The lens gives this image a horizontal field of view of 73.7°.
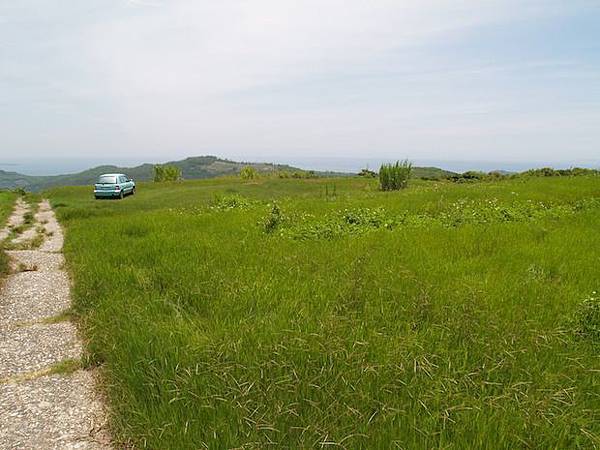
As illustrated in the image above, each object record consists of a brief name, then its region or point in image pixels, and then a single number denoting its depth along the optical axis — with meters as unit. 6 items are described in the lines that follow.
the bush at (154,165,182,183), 50.69
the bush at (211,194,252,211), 14.67
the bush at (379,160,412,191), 27.73
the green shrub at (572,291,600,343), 4.36
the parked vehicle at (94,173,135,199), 28.64
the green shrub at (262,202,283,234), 10.13
